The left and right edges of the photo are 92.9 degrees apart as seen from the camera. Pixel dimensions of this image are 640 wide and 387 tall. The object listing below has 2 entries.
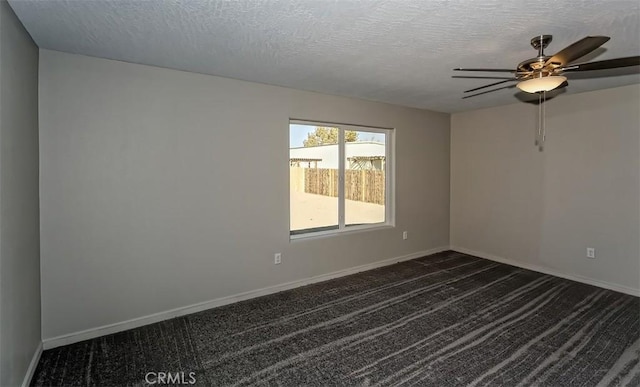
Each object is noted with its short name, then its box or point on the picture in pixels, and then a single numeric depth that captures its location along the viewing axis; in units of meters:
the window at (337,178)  3.83
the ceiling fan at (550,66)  1.94
